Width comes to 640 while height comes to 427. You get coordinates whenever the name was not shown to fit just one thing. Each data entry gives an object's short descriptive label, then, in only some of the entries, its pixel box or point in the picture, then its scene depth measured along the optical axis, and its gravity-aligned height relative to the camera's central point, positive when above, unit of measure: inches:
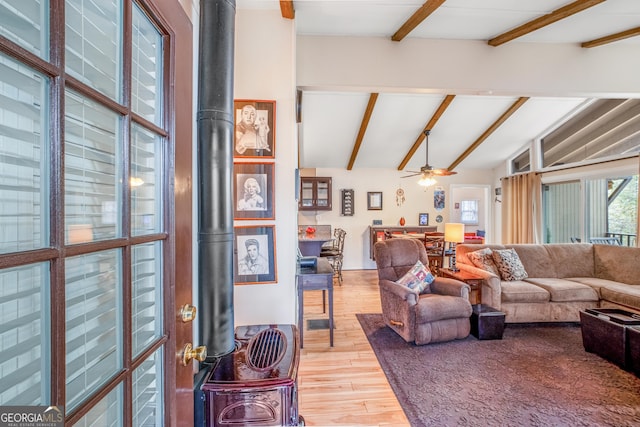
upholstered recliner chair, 111.5 -37.9
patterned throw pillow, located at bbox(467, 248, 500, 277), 144.8 -24.1
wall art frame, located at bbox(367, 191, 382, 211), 268.5 +13.9
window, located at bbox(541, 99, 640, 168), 166.2 +53.0
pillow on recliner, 123.6 -28.7
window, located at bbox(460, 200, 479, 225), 312.0 +2.3
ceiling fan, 196.9 +29.2
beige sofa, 128.7 -34.2
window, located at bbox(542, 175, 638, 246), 169.0 +2.5
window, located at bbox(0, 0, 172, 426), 17.3 +0.5
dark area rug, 75.2 -53.9
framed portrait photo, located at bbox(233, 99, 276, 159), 86.2 +26.9
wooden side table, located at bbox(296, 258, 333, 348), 110.7 -27.5
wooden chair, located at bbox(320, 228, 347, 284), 208.2 -28.5
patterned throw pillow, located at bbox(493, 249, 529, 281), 143.5 -26.8
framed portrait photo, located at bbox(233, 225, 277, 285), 86.2 -12.2
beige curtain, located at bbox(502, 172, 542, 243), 226.5 +5.2
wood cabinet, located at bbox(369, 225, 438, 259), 256.7 -14.5
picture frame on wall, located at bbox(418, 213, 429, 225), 273.6 -3.7
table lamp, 145.1 -9.9
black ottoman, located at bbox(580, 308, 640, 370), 95.3 -43.1
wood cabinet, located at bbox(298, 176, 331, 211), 255.1 +19.2
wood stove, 45.0 -29.0
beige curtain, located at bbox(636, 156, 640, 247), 155.3 -7.8
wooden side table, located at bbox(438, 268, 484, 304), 128.5 -31.3
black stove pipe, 48.5 +9.5
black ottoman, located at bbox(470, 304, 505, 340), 117.5 -46.5
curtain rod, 163.8 +32.9
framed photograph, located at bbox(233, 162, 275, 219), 85.8 +7.5
